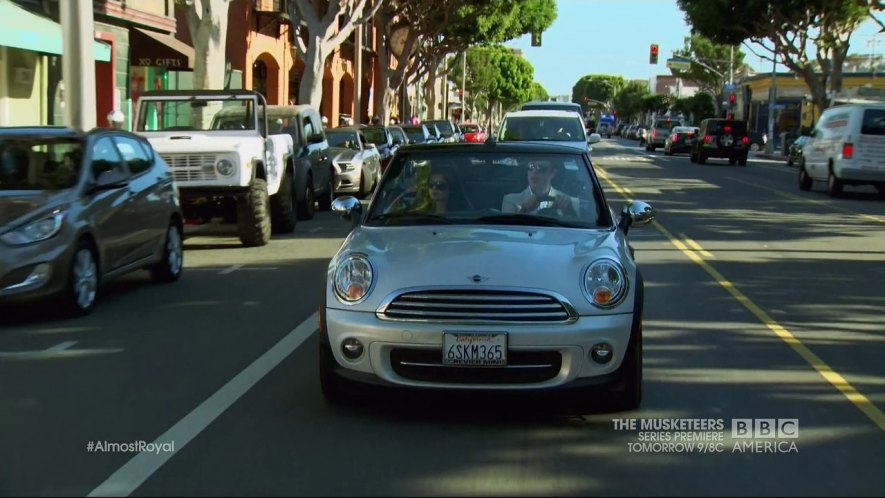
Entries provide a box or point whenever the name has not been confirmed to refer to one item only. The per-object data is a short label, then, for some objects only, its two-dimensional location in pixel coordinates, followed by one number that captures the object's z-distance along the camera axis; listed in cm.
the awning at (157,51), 2744
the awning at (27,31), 1909
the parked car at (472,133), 4313
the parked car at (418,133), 3095
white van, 2511
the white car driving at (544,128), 1992
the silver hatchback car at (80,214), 909
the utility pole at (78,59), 1611
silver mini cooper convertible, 586
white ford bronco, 1420
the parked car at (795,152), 4597
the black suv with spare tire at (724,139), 4316
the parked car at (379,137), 2769
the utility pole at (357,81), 3772
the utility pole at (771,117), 6047
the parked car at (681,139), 5441
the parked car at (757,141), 7215
